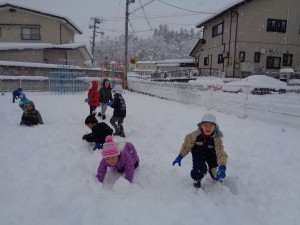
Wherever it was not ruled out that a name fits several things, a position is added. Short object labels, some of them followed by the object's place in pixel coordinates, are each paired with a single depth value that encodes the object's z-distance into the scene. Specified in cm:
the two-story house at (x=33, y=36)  2245
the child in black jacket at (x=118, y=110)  603
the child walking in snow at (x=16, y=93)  1143
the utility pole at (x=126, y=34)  2179
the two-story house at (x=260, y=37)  2092
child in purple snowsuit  352
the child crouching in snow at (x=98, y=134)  505
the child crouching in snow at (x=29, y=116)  677
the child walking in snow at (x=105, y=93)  791
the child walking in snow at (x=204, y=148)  336
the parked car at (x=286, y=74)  1913
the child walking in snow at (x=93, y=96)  810
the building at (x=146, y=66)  6512
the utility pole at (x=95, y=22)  4008
